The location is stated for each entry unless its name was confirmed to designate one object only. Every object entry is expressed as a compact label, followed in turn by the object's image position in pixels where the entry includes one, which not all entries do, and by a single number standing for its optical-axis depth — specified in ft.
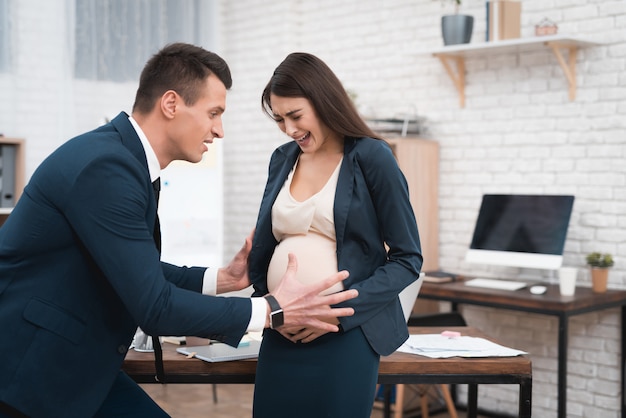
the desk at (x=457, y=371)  8.00
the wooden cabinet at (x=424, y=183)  15.79
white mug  13.25
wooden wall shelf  13.85
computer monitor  13.99
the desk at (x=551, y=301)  12.50
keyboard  13.89
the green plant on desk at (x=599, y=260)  13.56
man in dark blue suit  5.85
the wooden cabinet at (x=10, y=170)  15.69
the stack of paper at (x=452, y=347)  8.25
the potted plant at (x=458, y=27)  15.16
